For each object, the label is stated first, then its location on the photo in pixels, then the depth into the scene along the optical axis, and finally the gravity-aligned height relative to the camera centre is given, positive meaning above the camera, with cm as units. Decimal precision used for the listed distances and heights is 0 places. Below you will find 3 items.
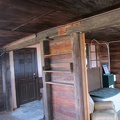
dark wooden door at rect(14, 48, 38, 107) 525 -40
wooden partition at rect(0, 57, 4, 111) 492 -108
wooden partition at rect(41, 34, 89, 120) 242 -34
